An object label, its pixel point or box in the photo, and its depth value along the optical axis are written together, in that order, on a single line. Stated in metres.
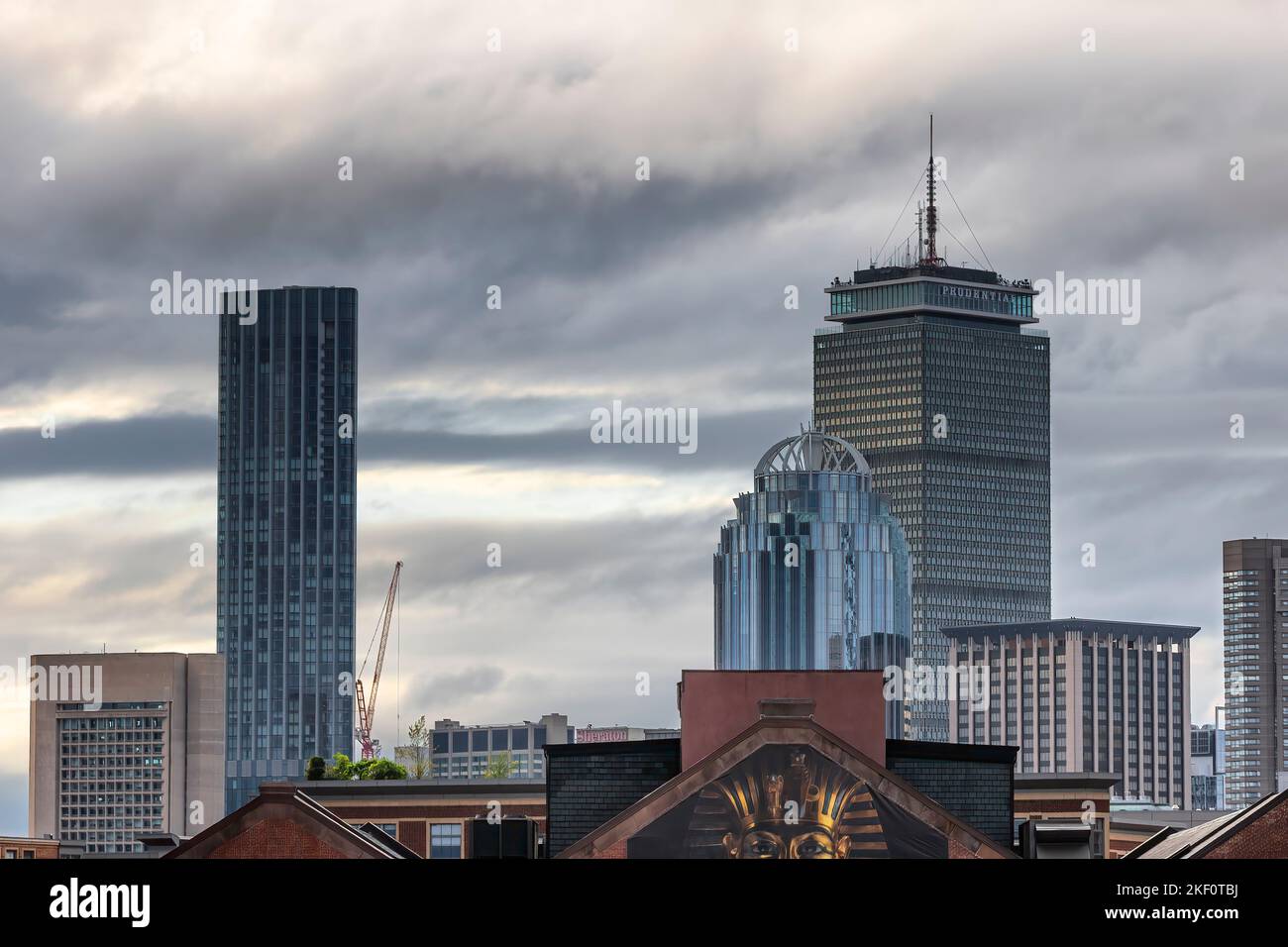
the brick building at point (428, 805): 152.00
